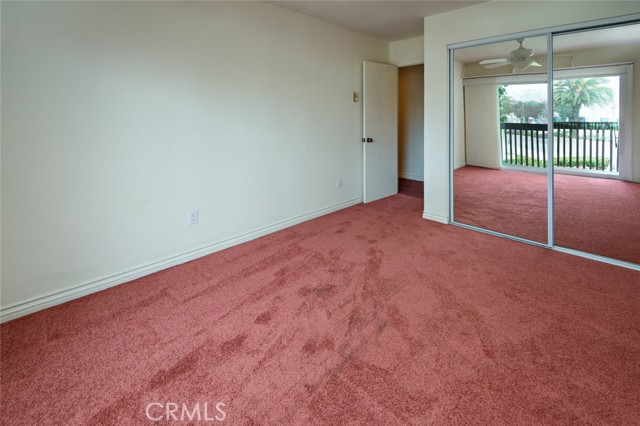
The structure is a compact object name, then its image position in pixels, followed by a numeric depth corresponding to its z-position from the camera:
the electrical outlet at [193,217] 3.17
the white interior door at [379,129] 4.90
